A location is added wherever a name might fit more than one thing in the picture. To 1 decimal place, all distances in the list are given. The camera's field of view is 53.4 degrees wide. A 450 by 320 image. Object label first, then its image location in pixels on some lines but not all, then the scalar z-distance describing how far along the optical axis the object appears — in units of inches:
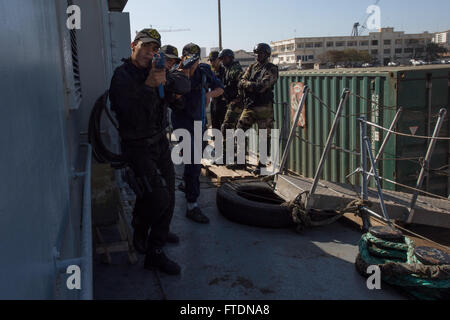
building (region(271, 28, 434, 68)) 3879.2
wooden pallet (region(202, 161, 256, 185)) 255.9
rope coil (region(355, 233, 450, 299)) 127.6
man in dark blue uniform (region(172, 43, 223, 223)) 193.8
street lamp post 991.0
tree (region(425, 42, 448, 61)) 2983.8
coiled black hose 174.6
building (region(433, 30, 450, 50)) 4167.3
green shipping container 236.1
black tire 189.6
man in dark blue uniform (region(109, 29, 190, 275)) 138.9
